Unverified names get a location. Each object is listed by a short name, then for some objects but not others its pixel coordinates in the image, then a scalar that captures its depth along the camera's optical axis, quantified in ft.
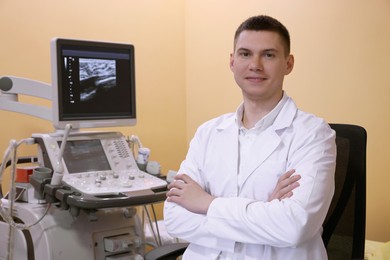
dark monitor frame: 6.52
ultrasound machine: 6.24
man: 4.07
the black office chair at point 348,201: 4.78
